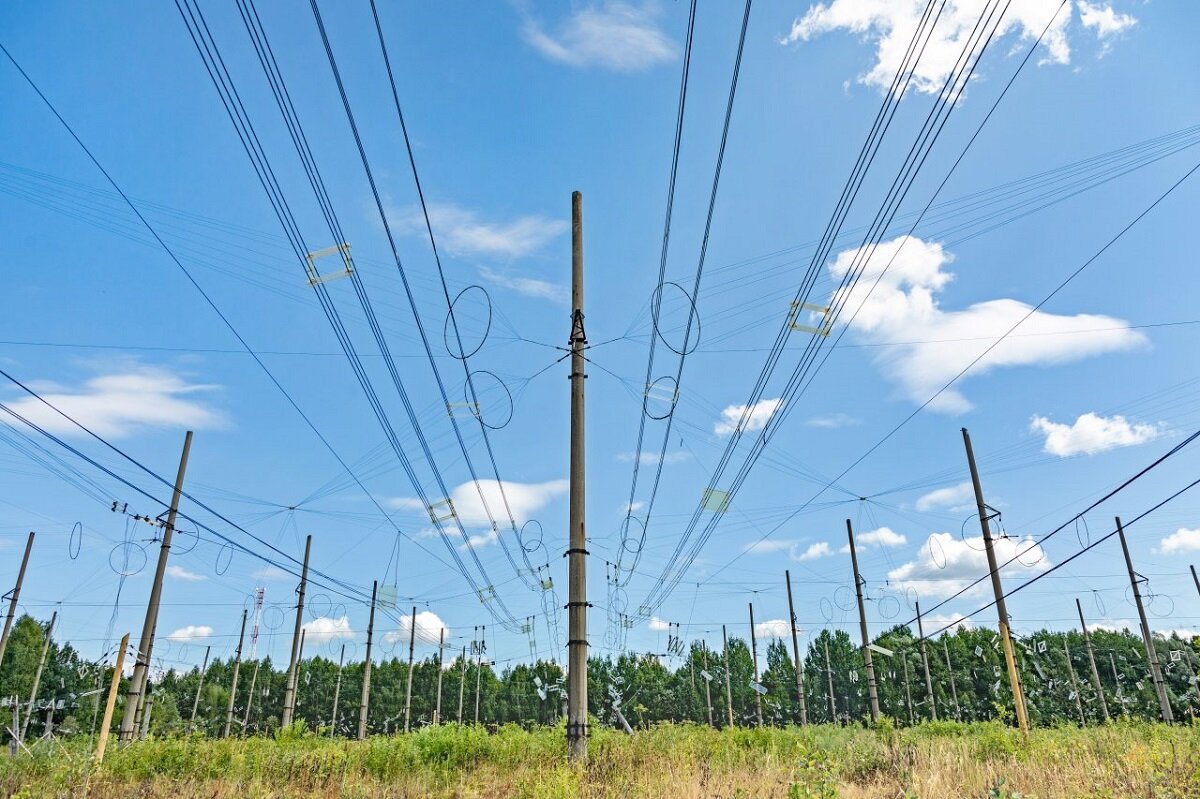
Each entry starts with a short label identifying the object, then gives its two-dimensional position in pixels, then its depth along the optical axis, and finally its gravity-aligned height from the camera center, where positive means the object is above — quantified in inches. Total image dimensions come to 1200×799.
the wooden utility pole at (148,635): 656.4 +32.8
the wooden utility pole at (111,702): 466.0 -20.1
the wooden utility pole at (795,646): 1305.4 +37.2
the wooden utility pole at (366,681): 1157.1 -20.1
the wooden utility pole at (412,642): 1646.2 +59.9
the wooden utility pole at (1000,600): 626.5 +62.3
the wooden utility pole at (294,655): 981.8 +20.8
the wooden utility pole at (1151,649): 1003.9 +21.7
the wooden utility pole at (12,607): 1097.7 +98.7
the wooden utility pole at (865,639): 999.8 +37.7
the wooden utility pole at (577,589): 413.4 +46.7
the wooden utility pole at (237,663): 1546.0 +14.3
